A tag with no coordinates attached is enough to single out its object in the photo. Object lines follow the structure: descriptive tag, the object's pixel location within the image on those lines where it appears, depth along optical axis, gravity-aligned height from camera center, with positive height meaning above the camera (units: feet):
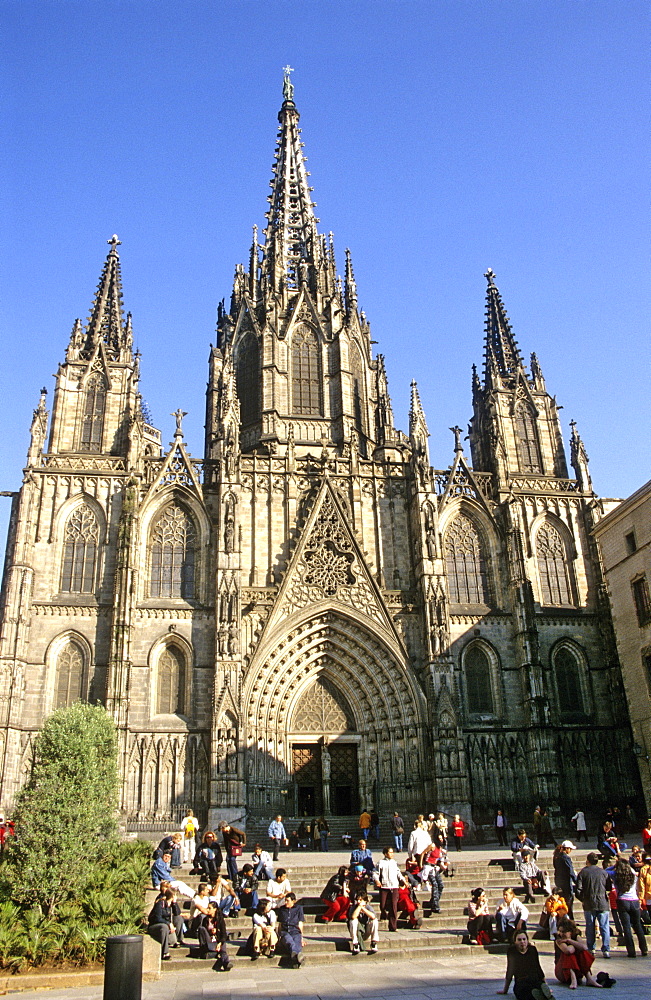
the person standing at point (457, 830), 88.53 +1.04
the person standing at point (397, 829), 83.96 +1.31
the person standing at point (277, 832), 75.61 +1.39
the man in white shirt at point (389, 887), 53.98 -2.64
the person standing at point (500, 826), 90.07 +1.28
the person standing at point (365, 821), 88.14 +2.31
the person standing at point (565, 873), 49.80 -2.06
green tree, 48.42 +2.51
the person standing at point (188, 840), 74.85 +1.03
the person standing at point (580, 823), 90.02 +1.23
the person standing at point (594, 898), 44.62 -3.14
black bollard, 31.24 -3.97
